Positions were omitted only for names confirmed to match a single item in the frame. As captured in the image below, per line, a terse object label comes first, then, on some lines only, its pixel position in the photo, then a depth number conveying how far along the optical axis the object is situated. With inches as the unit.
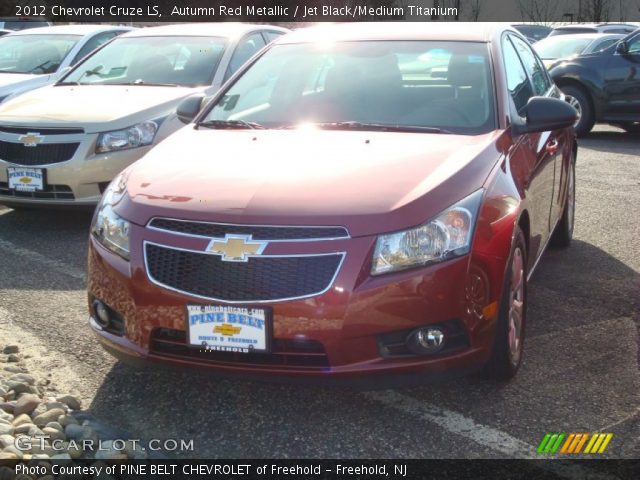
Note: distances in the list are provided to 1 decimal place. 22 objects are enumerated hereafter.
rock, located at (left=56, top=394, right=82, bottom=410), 134.6
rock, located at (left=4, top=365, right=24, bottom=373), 147.0
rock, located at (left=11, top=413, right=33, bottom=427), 126.3
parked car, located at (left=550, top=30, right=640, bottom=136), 469.1
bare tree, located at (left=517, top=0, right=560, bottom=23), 1379.2
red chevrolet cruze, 119.9
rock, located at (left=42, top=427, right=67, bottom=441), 121.3
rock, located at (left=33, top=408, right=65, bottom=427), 126.8
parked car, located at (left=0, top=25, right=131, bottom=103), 354.9
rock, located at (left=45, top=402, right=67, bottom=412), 132.9
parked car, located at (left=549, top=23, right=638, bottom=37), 720.7
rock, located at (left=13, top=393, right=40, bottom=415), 130.6
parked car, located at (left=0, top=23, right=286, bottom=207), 246.7
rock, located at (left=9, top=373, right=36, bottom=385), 140.8
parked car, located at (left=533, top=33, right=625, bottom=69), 502.9
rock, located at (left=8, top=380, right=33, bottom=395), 136.9
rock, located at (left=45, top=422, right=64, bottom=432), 123.8
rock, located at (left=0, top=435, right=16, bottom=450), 117.5
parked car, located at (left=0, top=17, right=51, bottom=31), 719.7
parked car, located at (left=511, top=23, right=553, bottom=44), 1021.2
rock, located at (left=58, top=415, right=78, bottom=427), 125.5
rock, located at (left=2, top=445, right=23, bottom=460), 115.6
